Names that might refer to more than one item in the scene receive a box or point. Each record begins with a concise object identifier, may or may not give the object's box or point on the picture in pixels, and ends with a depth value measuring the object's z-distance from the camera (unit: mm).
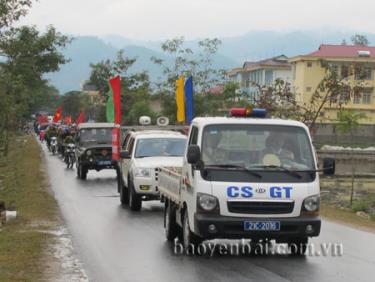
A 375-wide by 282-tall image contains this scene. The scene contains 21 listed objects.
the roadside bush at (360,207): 24689
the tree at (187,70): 50312
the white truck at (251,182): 11023
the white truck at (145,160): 19188
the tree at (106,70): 69312
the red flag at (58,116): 78538
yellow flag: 30938
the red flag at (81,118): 50559
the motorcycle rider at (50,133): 59062
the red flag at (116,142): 25750
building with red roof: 88438
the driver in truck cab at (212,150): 11508
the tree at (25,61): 31894
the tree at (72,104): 130250
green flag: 33500
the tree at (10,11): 23359
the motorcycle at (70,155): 39875
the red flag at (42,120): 96400
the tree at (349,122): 74938
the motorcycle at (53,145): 55622
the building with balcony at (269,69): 101188
